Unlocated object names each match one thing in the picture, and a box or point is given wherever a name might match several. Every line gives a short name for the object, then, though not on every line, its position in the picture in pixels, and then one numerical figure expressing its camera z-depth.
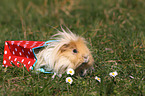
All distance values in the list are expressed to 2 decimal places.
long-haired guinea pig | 2.87
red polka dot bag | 2.96
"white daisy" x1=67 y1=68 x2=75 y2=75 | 2.80
